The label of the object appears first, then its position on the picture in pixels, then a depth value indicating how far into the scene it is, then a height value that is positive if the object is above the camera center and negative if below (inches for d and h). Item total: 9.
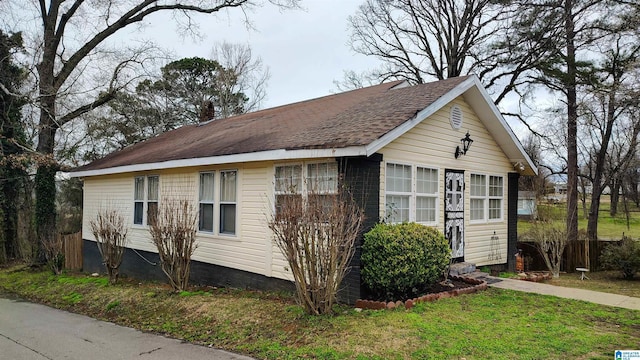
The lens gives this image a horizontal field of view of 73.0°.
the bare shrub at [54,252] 572.4 -82.0
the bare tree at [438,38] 836.6 +346.8
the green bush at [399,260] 274.2 -40.8
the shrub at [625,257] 468.8 -63.1
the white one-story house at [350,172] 303.3 +20.2
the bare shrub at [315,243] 247.4 -27.6
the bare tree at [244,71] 1221.7 +358.7
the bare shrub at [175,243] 362.3 -41.7
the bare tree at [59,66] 647.8 +199.3
